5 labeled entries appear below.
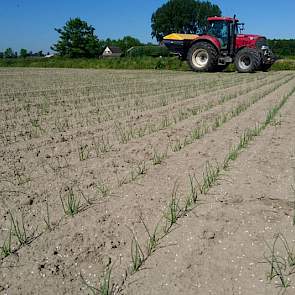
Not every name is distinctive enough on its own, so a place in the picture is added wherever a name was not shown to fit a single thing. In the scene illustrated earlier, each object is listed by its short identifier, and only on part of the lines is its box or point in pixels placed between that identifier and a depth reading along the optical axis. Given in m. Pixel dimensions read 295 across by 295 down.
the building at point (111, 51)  70.69
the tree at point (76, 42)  55.09
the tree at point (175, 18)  65.06
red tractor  15.22
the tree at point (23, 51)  91.62
